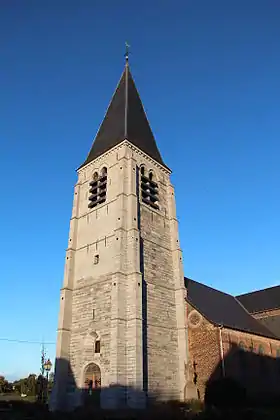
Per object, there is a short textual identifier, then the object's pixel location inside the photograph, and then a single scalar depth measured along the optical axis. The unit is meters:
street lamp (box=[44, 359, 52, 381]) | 19.98
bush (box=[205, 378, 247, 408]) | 16.31
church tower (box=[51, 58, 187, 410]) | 18.92
